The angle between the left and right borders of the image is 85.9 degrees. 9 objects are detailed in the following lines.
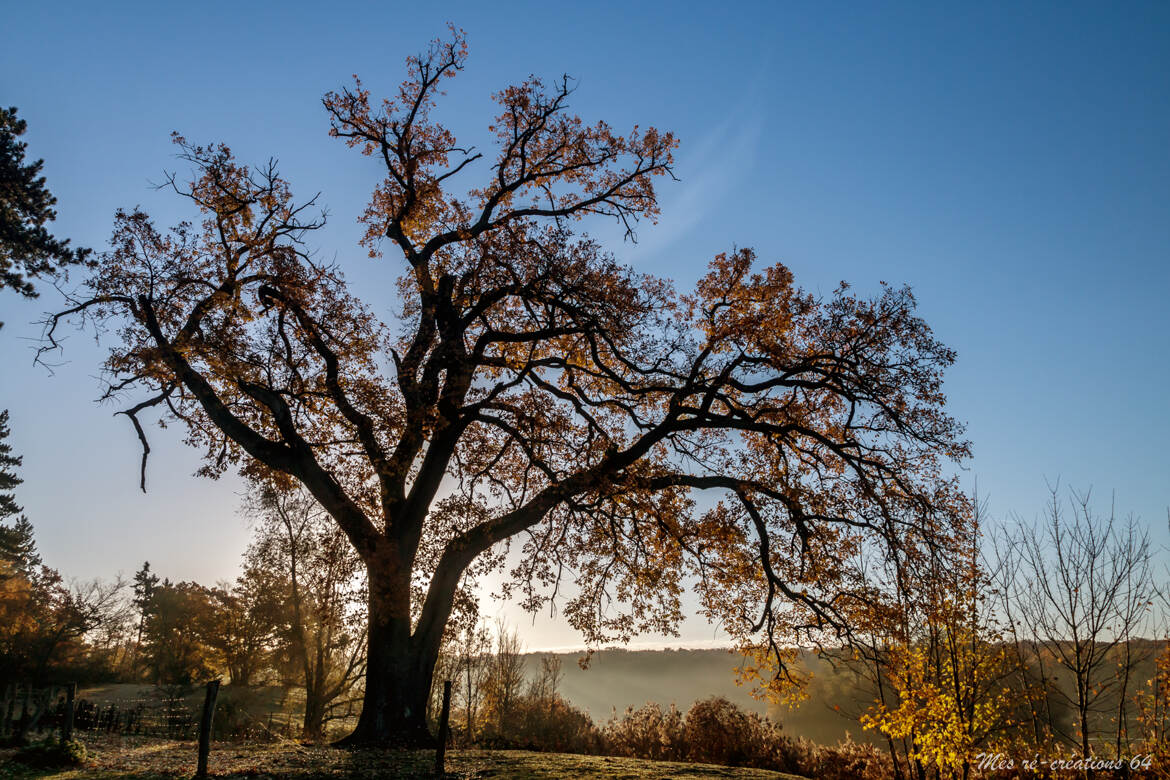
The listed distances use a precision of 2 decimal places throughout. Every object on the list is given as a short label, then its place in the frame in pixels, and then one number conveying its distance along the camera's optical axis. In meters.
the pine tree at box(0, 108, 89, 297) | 16.75
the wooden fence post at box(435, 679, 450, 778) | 9.58
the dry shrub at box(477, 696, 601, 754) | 18.42
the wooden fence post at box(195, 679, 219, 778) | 9.01
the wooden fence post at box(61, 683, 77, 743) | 10.30
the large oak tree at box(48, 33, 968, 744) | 13.41
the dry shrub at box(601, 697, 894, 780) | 15.17
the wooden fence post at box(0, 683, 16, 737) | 13.05
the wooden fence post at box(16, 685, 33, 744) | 11.91
